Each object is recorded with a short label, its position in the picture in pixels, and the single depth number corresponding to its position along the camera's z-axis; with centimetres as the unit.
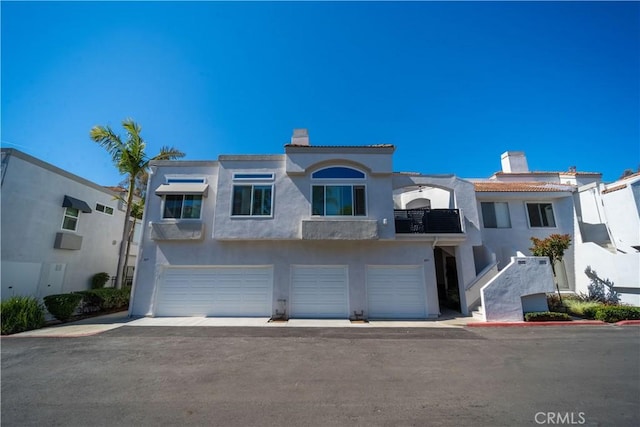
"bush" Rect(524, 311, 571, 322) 1095
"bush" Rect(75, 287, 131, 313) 1318
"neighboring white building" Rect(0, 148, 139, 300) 1223
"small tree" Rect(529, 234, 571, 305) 1284
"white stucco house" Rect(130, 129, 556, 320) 1238
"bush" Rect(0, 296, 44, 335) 958
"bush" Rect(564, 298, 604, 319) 1152
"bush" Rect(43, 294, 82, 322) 1124
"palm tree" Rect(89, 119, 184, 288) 1436
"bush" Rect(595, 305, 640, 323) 1090
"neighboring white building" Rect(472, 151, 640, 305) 1358
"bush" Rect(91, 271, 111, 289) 1661
